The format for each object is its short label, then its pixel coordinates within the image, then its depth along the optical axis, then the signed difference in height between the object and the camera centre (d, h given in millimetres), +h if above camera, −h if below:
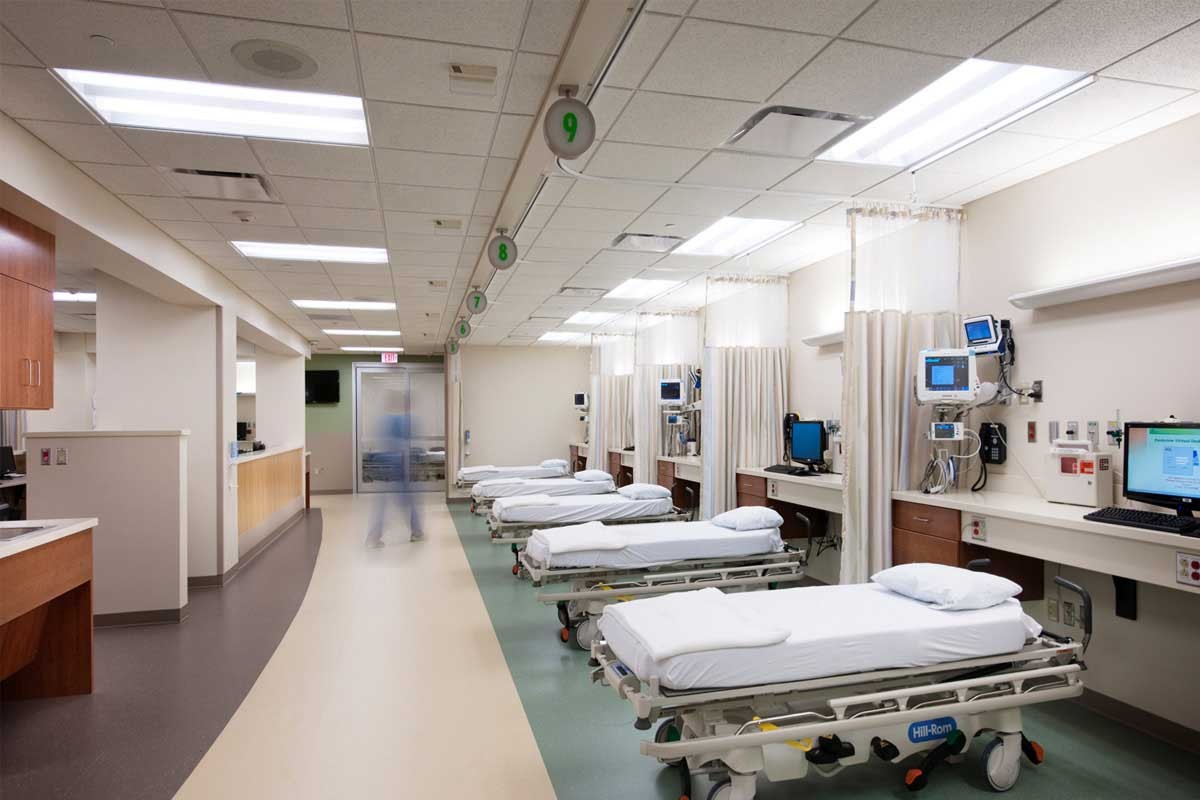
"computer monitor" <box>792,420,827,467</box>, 6020 -365
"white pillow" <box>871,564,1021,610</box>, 2975 -860
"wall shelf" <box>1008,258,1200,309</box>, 3215 +624
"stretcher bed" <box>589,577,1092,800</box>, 2531 -1177
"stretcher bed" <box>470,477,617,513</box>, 8555 -1110
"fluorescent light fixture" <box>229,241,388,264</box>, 5910 +1411
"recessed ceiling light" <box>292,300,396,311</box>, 8531 +1324
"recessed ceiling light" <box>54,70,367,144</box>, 3227 +1538
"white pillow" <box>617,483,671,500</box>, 6805 -918
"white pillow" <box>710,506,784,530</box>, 5113 -909
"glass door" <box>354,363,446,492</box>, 14336 -163
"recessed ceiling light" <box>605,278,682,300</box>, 7676 +1379
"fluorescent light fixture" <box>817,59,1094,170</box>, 3104 +1519
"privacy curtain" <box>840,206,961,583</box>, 4363 +298
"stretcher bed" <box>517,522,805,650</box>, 4703 -1194
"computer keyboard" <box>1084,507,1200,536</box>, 2787 -536
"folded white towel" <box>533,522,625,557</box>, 4734 -998
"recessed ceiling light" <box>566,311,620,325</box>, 9710 +1312
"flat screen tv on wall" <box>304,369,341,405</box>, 14513 +390
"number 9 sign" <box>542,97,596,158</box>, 2693 +1132
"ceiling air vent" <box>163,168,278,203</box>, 4159 +1435
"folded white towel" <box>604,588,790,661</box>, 2557 -924
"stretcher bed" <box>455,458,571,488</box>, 10641 -1099
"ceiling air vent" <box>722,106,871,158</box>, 3367 +1452
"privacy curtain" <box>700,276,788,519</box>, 6516 +232
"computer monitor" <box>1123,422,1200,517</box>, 3045 -303
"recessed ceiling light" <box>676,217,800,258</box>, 5367 +1445
